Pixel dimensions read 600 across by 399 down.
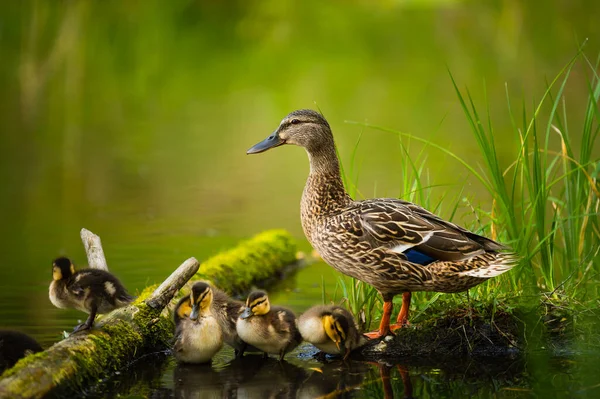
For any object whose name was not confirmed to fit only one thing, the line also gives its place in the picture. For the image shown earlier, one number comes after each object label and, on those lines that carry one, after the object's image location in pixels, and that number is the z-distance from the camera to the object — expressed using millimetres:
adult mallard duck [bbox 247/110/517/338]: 12758
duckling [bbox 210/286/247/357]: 13508
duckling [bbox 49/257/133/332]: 13117
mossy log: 10875
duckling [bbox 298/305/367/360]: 12687
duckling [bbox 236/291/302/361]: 12930
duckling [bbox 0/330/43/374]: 11859
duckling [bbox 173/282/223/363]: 12781
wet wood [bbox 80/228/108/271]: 14609
